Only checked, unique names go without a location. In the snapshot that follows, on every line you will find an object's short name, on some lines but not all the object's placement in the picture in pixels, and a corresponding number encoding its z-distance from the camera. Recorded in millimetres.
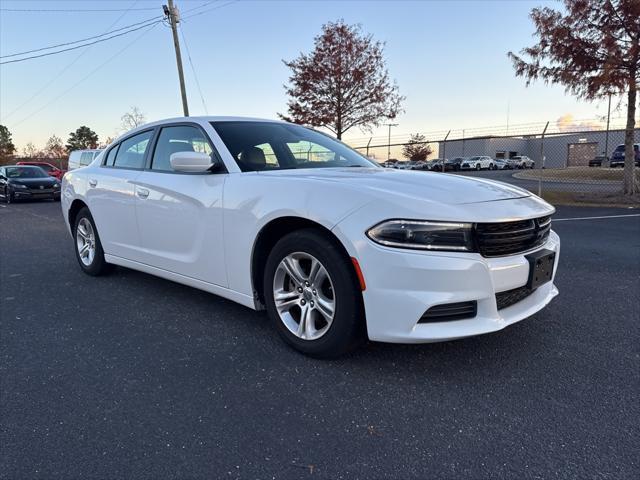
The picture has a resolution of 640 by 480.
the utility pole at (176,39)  19688
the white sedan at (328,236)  2439
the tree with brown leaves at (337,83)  22984
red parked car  26391
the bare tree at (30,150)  72188
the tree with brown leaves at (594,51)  11094
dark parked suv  27531
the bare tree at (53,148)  72938
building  44375
